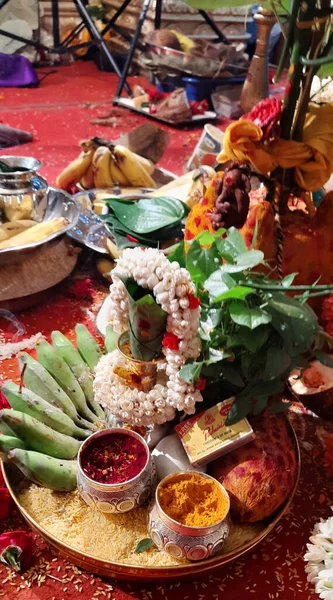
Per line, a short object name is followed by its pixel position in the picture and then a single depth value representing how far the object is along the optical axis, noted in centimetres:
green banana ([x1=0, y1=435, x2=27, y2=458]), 105
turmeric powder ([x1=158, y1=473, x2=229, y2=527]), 94
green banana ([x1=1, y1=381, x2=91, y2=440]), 115
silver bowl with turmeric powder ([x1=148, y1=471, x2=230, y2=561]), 92
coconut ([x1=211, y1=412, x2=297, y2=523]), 101
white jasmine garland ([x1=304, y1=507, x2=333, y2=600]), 99
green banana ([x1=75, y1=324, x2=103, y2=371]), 135
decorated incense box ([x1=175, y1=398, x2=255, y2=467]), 102
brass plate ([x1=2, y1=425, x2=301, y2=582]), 94
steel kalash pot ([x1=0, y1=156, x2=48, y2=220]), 183
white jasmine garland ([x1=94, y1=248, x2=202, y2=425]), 95
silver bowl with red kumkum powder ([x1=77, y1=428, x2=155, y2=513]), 96
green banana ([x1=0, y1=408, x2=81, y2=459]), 107
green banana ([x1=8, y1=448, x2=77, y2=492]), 103
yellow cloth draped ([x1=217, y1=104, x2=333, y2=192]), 117
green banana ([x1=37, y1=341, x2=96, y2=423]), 125
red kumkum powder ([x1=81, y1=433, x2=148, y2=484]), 99
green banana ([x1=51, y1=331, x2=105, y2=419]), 128
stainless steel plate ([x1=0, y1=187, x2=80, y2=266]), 169
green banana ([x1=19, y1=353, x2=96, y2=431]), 121
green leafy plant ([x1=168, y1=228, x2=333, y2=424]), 93
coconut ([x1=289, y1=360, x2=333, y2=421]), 129
